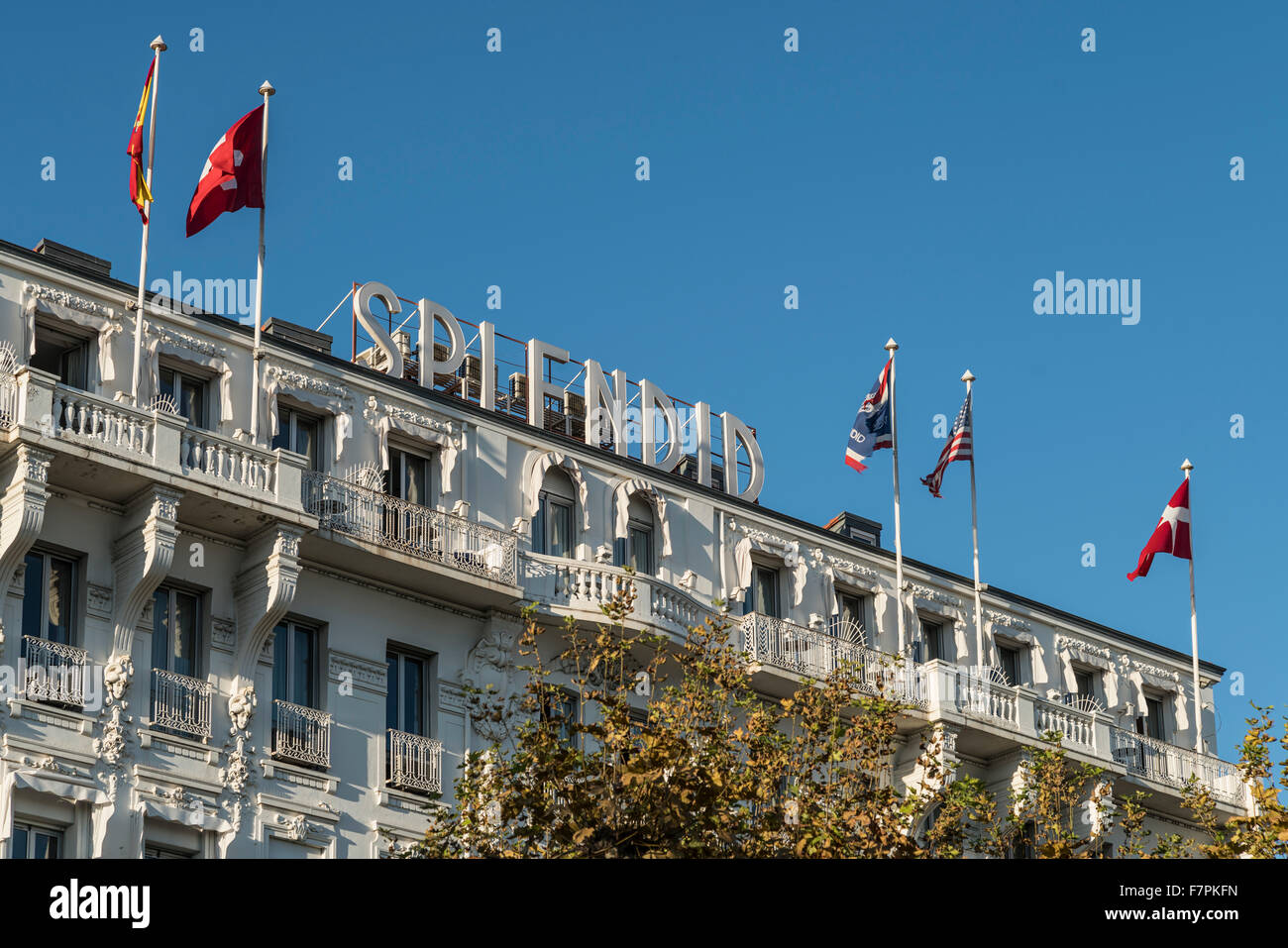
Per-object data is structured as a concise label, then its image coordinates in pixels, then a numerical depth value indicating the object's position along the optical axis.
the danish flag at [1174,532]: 55.25
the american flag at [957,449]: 54.38
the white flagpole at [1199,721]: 60.31
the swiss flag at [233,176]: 45.16
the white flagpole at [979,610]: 55.03
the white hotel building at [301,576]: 40.00
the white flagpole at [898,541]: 53.38
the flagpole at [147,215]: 42.84
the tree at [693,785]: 33.75
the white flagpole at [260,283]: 44.62
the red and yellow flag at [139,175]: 44.59
